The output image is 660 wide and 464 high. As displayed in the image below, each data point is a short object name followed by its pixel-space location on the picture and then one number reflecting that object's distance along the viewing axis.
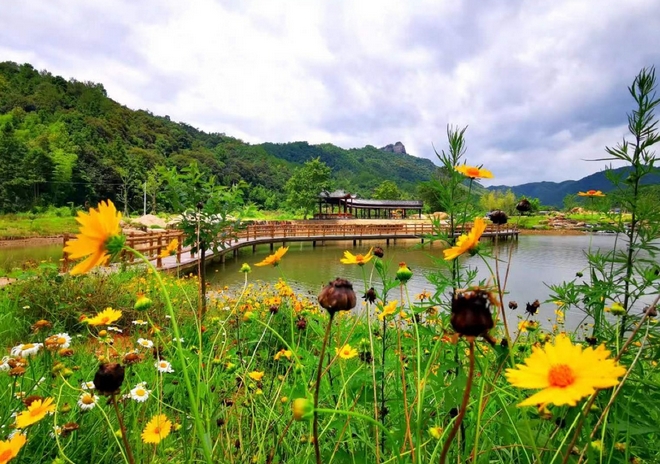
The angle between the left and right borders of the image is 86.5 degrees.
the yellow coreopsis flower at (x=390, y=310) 1.03
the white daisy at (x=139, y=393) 1.05
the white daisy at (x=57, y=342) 1.11
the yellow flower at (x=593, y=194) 1.26
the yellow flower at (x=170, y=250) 0.88
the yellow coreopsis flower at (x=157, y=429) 0.78
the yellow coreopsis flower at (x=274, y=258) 0.90
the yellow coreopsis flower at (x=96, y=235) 0.49
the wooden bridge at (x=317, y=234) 17.33
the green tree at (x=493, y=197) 45.81
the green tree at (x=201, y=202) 3.33
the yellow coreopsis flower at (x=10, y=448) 0.53
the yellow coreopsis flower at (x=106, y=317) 0.76
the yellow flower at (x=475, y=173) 0.93
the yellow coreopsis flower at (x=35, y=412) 0.67
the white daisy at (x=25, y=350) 1.13
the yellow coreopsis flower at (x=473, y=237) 0.52
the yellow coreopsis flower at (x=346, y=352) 1.04
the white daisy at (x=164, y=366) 1.22
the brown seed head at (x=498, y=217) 0.82
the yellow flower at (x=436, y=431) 0.66
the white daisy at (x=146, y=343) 1.32
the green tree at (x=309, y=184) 32.50
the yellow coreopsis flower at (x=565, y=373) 0.30
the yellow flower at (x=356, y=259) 0.87
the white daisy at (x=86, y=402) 0.86
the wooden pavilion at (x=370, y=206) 33.88
